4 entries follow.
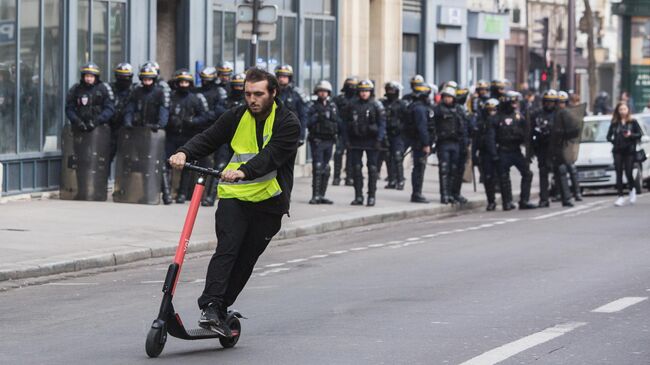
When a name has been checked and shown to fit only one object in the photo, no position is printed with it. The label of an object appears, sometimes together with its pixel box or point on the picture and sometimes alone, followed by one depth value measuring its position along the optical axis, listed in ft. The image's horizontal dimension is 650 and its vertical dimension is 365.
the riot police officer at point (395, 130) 88.28
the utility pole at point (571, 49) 121.80
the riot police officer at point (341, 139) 81.87
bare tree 148.97
